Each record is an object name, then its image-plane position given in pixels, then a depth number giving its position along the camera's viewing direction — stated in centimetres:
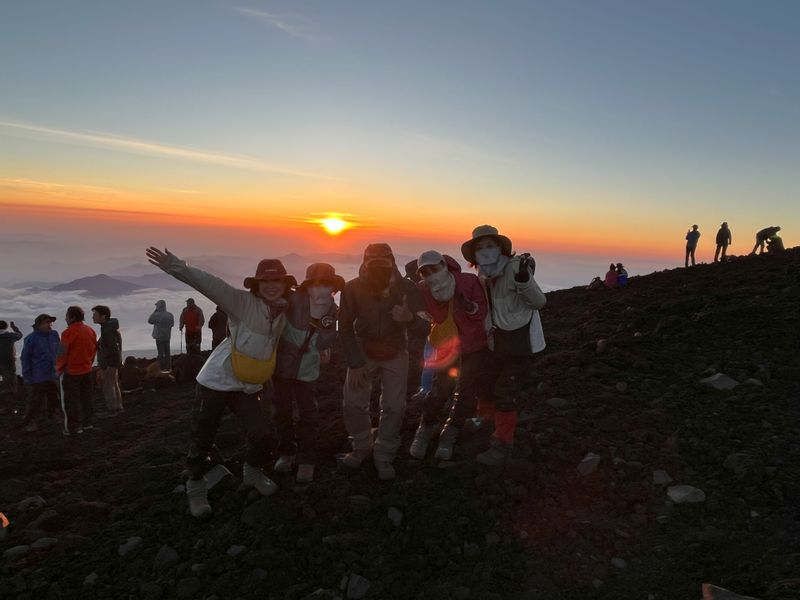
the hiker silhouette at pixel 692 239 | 1881
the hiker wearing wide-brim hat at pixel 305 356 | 436
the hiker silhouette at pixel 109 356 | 892
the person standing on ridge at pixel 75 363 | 779
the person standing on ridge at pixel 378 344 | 420
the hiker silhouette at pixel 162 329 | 1197
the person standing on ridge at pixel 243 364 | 397
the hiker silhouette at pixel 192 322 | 1224
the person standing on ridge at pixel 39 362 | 862
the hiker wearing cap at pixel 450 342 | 440
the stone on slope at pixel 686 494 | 400
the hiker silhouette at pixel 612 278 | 1548
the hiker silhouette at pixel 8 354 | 1128
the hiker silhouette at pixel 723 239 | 1916
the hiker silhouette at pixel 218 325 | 1037
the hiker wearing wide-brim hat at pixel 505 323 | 441
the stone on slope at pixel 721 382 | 588
